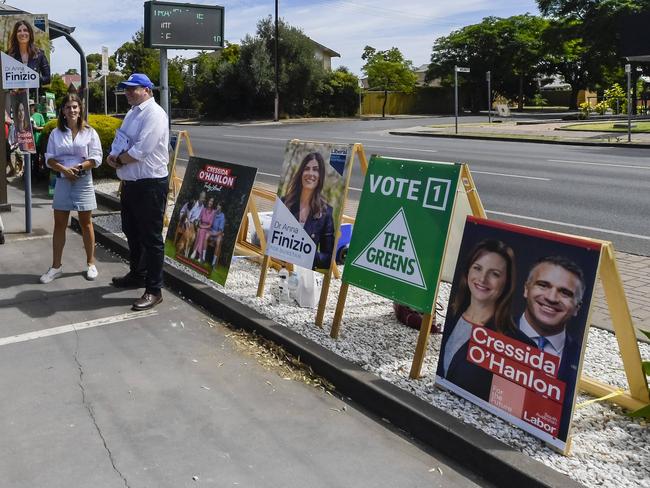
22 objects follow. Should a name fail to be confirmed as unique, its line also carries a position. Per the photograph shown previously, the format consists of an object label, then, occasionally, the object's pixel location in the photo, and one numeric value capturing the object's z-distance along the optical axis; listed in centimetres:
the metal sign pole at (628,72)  2220
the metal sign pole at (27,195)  887
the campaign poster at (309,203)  527
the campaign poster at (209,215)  613
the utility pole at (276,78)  5080
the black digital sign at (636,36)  3172
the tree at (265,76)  5372
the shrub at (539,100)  7309
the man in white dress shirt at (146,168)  574
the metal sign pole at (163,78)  879
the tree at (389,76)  6116
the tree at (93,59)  8719
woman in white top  664
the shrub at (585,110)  4153
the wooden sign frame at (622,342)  335
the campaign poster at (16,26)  941
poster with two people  327
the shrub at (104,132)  1296
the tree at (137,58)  5972
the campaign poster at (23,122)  898
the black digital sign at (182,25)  881
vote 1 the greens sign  416
